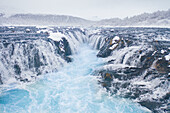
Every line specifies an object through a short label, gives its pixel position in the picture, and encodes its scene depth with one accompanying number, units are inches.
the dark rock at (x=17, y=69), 482.9
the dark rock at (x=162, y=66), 340.6
